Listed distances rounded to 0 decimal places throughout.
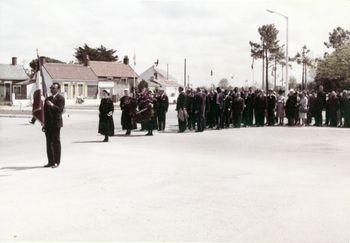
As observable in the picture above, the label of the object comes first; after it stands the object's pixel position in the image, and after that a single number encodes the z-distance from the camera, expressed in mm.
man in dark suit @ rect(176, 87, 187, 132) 21750
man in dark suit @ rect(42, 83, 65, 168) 11938
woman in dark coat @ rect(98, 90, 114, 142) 16922
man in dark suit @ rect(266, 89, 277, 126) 24984
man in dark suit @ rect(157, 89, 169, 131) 21797
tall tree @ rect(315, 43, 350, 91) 54531
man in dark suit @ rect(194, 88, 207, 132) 21875
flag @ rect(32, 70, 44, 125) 13190
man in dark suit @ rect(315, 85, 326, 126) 25188
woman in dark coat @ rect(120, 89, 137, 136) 20375
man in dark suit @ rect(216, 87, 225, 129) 23344
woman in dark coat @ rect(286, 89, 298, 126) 24703
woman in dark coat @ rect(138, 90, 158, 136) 19972
